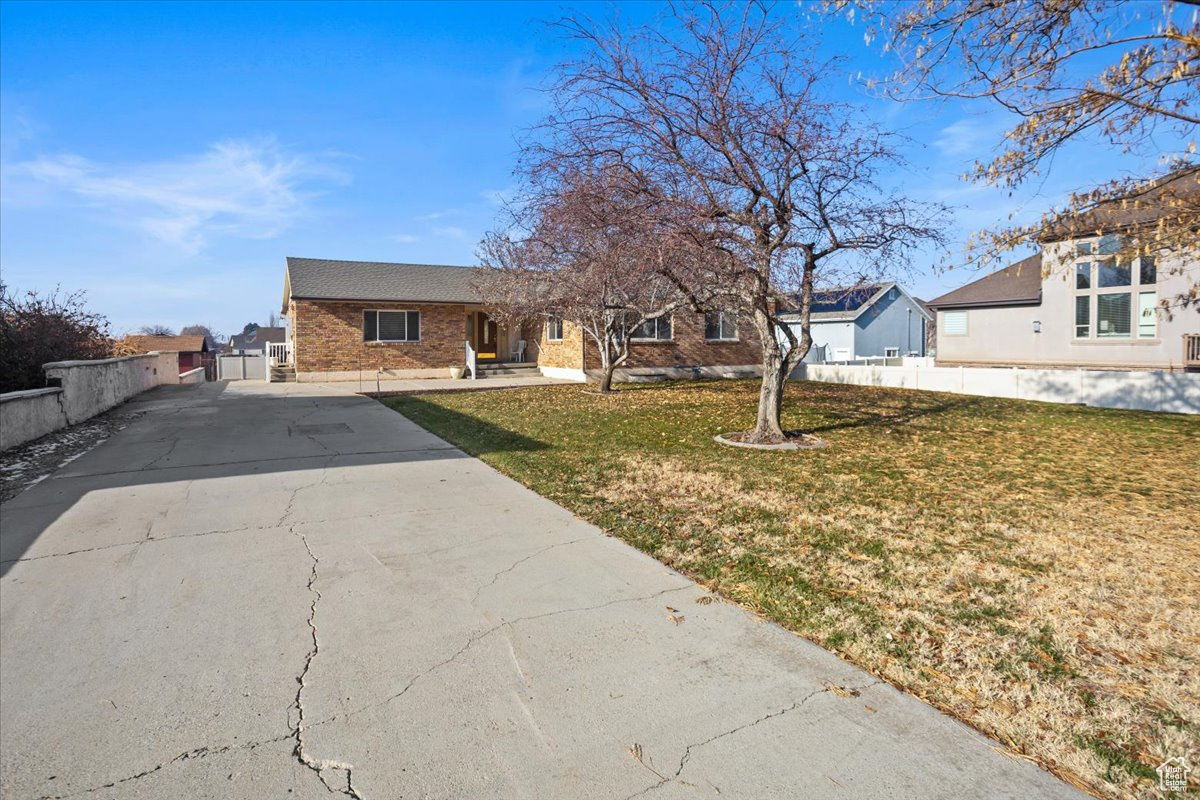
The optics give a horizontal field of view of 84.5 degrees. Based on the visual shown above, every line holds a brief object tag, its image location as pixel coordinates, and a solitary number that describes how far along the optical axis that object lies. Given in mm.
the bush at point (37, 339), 12414
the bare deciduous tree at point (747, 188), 8547
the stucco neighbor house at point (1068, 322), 17703
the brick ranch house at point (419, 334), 22203
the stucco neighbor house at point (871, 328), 35625
